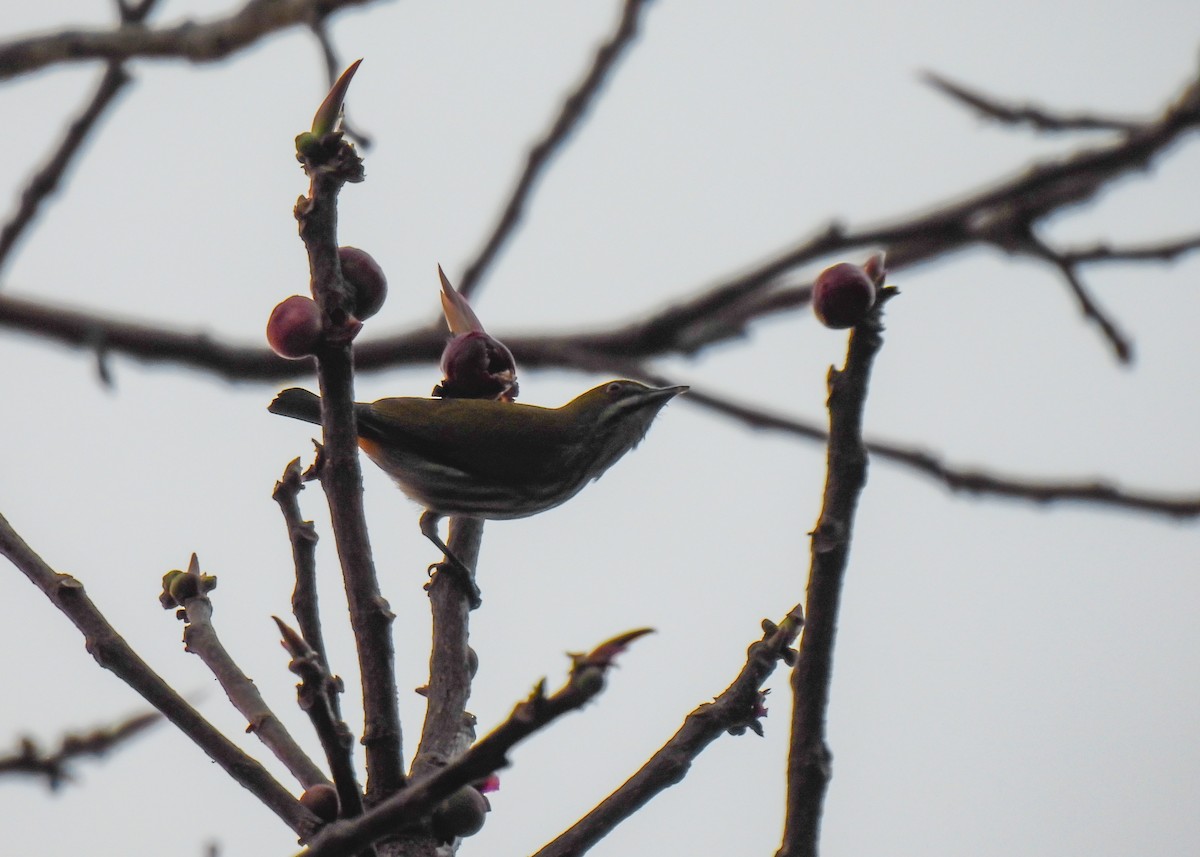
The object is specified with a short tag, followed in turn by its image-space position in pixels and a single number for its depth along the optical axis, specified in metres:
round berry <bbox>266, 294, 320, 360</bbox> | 4.82
